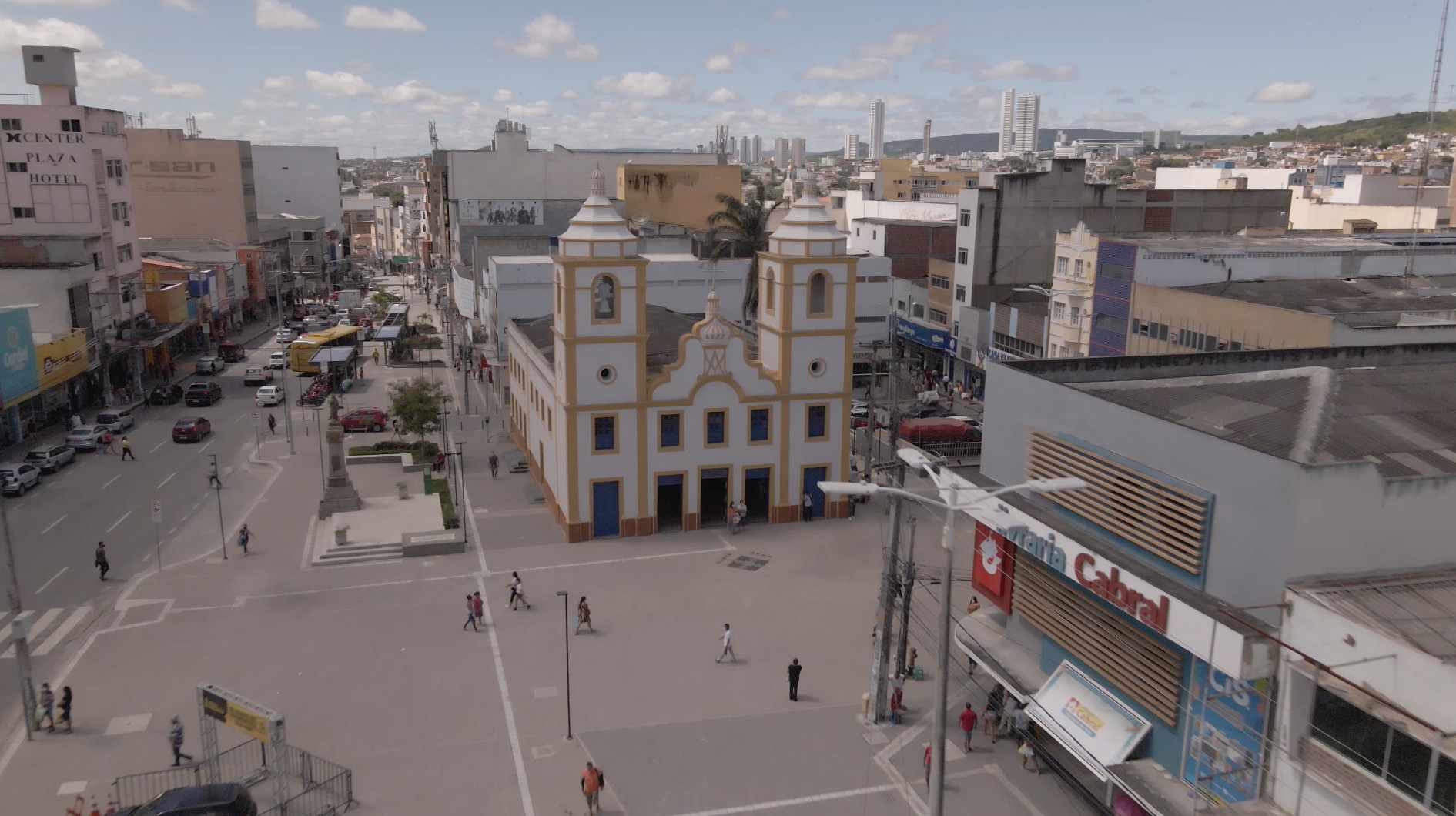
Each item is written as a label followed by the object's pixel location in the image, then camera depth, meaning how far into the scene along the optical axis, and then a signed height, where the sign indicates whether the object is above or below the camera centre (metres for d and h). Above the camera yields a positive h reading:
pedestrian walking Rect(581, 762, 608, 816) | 19.44 -10.68
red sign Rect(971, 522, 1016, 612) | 22.00 -7.56
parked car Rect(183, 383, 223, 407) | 56.69 -10.48
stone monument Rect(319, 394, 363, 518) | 37.53 -10.17
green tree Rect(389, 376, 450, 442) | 44.25 -8.66
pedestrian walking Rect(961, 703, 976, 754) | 22.08 -10.72
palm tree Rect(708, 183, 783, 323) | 55.97 -1.19
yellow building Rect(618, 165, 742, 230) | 85.56 +1.39
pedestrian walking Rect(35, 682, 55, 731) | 22.42 -10.92
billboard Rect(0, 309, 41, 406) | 43.28 -6.77
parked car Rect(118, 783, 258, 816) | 18.36 -10.62
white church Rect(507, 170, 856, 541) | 34.06 -6.20
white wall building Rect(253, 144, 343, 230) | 122.94 +2.88
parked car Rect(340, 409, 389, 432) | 51.16 -10.61
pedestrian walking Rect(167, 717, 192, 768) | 21.20 -10.91
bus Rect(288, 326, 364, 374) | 64.56 -9.01
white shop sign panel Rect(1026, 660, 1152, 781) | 18.09 -9.10
